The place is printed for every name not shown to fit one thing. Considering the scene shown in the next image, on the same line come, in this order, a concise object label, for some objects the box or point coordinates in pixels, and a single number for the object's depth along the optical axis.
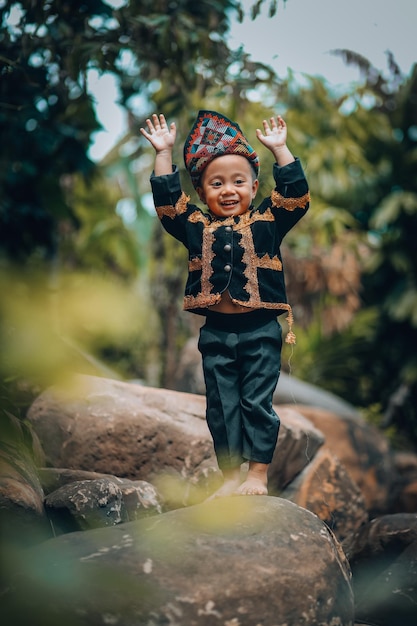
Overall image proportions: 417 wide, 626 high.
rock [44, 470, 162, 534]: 3.10
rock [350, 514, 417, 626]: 3.41
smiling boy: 3.25
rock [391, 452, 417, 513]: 6.52
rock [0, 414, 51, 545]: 2.87
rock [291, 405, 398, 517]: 6.27
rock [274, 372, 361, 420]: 6.77
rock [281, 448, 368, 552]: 4.71
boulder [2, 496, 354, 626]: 2.49
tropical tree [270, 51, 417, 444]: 10.09
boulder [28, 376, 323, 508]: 4.20
